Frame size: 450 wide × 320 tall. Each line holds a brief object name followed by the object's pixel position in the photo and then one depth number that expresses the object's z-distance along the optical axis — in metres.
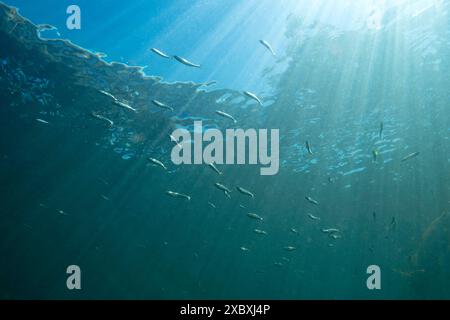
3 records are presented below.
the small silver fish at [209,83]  13.96
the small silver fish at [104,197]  23.88
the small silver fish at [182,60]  7.86
